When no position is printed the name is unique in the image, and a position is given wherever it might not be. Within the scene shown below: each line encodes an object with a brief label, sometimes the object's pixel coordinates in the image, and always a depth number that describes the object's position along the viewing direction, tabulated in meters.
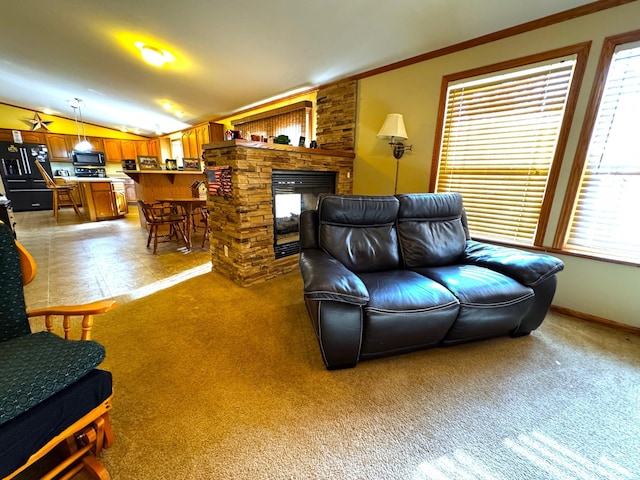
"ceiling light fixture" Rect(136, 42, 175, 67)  3.02
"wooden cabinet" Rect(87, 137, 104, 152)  8.08
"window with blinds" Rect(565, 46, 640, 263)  1.87
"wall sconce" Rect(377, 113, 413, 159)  2.78
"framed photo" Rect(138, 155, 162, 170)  4.63
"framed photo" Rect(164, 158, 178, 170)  5.00
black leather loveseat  1.45
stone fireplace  2.52
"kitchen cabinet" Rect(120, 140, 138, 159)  8.63
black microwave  7.66
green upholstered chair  0.77
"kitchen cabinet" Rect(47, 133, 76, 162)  7.43
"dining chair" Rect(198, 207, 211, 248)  4.23
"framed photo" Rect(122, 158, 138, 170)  4.49
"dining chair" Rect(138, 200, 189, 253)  3.65
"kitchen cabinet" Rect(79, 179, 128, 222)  5.86
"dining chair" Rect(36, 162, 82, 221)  5.81
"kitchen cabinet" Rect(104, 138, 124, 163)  8.35
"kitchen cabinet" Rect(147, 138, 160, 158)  8.38
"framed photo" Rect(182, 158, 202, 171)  5.13
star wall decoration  7.07
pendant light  7.13
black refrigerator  6.67
